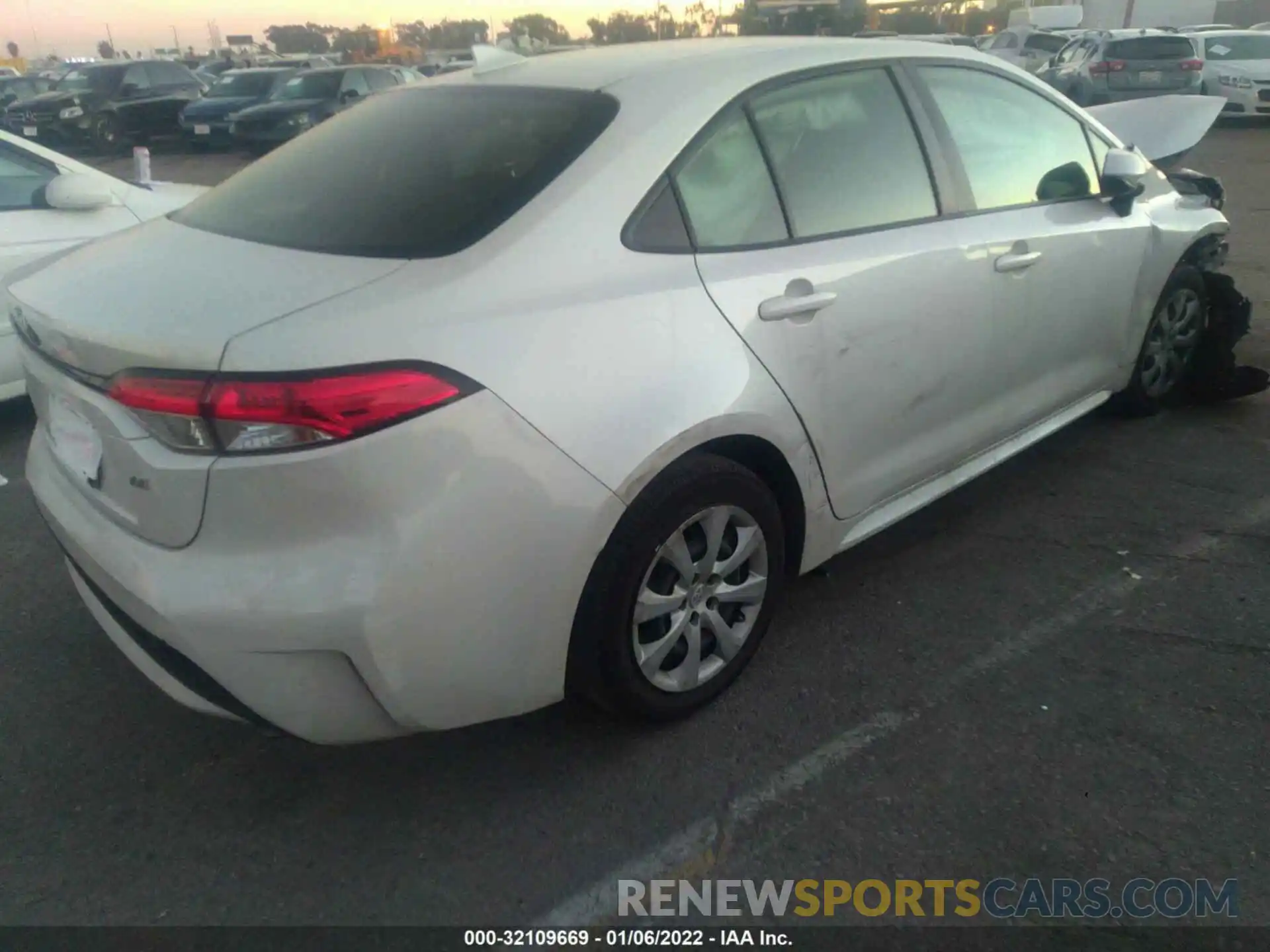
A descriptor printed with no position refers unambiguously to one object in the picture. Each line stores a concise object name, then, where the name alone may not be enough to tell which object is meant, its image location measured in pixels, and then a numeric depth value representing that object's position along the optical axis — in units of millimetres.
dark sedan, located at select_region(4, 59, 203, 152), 20391
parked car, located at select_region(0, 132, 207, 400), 4773
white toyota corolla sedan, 2037
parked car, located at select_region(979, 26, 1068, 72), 23531
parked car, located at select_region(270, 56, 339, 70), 25203
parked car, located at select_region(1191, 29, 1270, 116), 18109
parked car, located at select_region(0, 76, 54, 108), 25344
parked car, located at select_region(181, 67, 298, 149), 19047
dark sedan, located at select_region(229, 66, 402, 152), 17438
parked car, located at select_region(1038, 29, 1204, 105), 17625
